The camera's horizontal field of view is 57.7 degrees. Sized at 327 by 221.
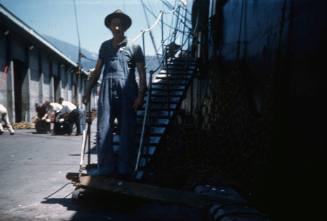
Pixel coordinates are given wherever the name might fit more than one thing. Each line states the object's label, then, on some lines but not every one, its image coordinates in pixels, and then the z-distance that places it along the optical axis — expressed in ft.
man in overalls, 13.25
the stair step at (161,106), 22.13
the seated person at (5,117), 40.45
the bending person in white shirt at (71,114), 42.78
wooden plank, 10.60
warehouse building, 47.14
